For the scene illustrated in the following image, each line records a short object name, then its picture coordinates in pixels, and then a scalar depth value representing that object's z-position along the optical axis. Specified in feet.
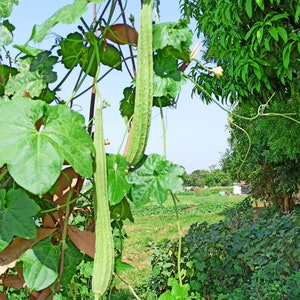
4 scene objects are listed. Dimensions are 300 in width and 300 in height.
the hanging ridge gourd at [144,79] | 2.86
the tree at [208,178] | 117.29
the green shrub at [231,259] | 10.81
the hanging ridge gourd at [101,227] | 2.78
